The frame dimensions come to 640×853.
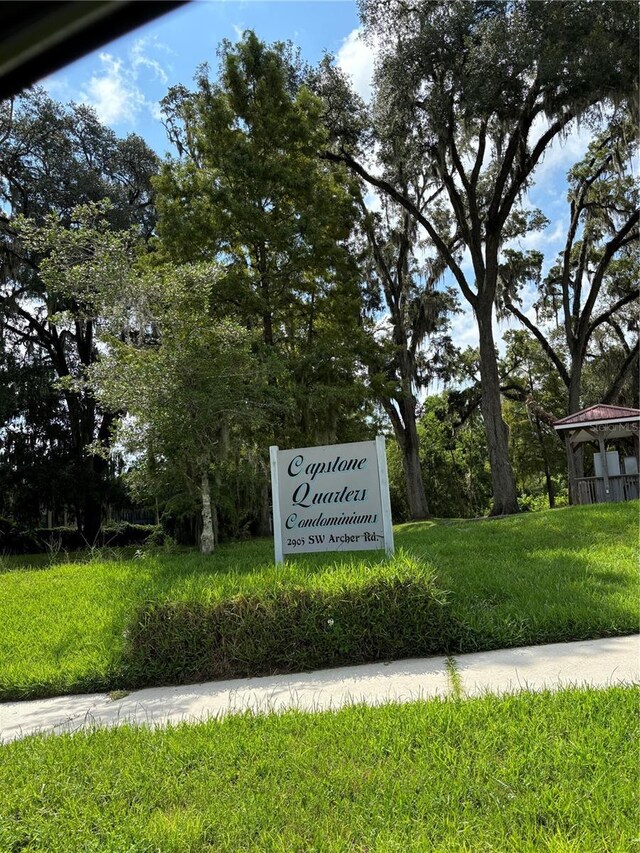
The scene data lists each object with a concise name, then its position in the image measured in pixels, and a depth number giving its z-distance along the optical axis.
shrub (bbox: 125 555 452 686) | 4.23
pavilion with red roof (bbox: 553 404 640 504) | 14.26
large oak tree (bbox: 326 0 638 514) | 11.38
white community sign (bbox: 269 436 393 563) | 6.10
